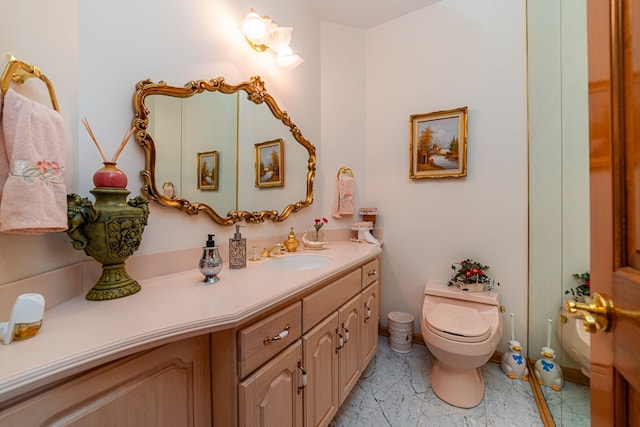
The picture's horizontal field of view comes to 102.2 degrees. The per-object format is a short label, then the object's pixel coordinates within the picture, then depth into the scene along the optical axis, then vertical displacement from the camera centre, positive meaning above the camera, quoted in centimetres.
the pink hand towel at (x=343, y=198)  216 +14
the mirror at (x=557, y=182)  111 +18
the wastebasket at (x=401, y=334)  202 -94
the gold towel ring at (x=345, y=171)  221 +38
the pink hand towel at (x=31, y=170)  60 +11
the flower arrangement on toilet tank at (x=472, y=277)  184 -45
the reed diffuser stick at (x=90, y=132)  85 +27
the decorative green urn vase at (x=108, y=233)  76 -6
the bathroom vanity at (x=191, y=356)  50 -37
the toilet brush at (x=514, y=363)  171 -99
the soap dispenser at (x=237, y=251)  122 -17
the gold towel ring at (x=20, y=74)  62 +36
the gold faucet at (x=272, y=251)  151 -22
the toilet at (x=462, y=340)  140 -69
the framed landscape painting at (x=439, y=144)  194 +55
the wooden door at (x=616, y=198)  43 +3
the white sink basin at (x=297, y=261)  146 -27
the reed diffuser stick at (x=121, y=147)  88 +24
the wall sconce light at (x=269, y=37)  143 +104
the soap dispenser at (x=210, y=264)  99 -19
